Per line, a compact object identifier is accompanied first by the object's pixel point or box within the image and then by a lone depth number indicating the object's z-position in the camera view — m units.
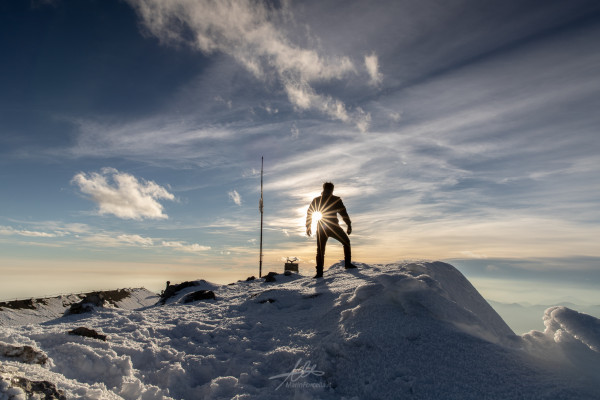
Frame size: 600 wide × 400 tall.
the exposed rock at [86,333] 4.67
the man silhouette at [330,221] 10.38
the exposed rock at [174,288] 12.27
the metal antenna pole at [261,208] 16.54
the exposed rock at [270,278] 11.79
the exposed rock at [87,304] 6.89
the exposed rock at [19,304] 15.62
